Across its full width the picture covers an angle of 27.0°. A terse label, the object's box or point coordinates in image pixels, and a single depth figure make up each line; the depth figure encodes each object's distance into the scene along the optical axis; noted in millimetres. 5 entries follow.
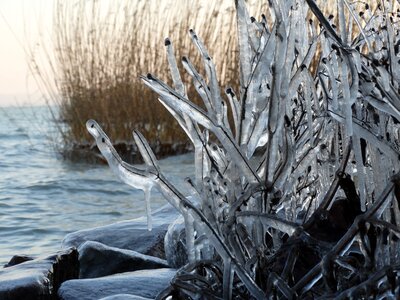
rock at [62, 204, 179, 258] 3396
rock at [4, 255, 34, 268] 3348
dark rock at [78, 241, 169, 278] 2973
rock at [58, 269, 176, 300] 2369
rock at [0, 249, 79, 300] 2445
